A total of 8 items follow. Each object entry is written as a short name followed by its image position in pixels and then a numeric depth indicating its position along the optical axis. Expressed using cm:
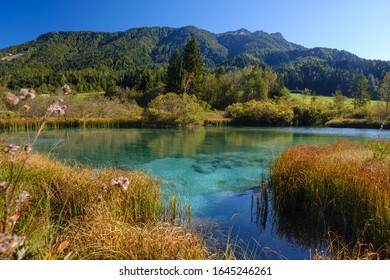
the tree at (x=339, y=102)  4945
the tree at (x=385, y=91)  4869
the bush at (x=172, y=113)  3866
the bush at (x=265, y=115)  4553
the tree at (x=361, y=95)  6189
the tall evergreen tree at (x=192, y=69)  5518
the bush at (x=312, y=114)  4691
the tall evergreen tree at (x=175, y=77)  5486
